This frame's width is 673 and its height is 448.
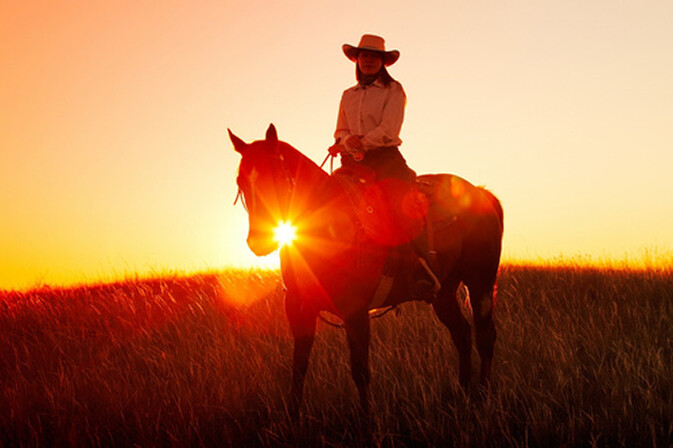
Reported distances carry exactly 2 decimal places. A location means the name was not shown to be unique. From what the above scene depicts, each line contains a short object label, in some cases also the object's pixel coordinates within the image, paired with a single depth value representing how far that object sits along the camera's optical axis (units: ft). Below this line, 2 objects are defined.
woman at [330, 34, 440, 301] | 18.04
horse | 14.23
